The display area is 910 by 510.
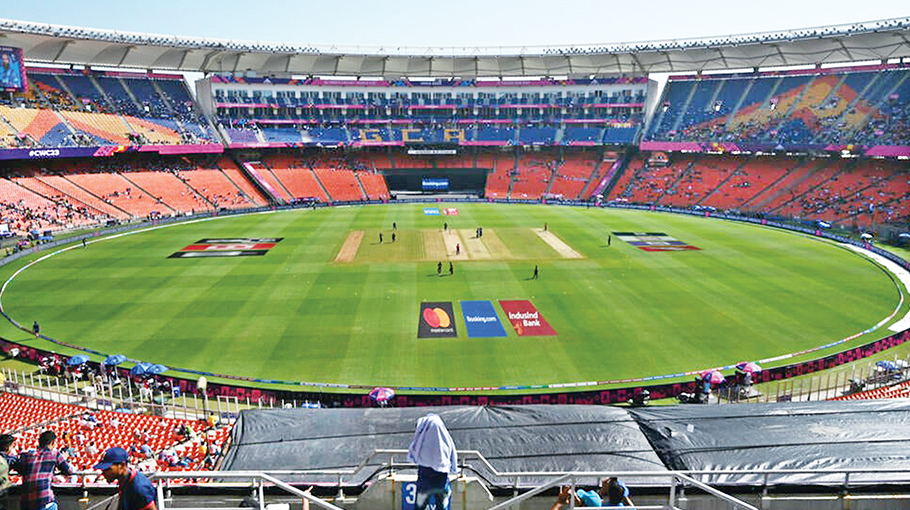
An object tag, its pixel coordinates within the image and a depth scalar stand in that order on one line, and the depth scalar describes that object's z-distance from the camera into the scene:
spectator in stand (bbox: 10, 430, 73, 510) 6.50
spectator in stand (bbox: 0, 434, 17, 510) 6.62
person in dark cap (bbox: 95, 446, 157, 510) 5.96
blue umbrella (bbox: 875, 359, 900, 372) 22.91
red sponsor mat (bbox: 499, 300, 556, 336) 28.45
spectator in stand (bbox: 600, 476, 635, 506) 6.48
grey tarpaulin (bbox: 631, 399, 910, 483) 9.05
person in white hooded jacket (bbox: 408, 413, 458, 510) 6.12
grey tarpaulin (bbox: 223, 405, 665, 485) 9.34
